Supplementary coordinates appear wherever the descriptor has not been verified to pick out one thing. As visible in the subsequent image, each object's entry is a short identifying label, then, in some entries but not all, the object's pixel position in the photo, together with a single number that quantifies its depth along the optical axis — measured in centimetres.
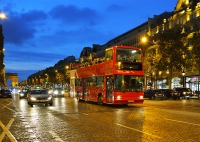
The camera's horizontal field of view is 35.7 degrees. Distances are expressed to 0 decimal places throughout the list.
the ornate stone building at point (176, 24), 5856
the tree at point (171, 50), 5009
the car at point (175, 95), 4372
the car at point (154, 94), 4244
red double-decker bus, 2412
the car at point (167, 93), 4419
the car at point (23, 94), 4828
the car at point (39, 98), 2706
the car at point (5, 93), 5612
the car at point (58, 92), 5591
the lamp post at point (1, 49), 6936
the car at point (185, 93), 4447
